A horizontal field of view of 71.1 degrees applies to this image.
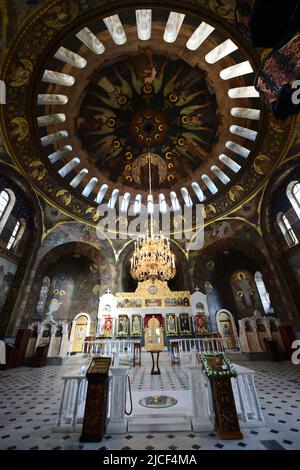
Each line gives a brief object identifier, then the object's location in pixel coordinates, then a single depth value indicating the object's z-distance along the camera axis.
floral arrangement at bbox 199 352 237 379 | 3.57
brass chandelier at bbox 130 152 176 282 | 8.92
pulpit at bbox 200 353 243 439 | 3.21
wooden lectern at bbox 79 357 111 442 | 3.20
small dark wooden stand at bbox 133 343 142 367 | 9.47
